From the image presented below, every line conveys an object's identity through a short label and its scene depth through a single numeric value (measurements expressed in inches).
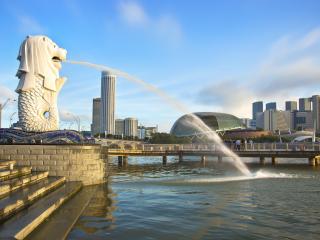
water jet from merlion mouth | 1119.5
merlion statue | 885.8
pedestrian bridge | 1499.4
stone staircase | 296.9
